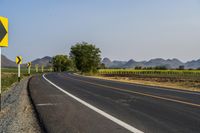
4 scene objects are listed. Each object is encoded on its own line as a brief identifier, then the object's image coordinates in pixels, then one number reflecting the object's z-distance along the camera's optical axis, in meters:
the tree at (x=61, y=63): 140.75
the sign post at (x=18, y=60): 32.34
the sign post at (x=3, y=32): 9.84
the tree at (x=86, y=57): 92.06
